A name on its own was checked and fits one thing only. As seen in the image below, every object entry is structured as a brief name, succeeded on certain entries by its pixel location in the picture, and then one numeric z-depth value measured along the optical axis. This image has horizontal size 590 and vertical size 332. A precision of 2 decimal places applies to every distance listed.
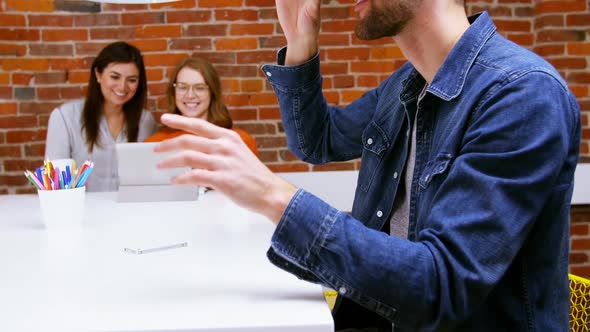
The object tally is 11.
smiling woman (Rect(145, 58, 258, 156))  3.42
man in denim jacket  0.89
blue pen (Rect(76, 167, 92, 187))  1.74
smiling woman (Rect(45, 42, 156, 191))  3.42
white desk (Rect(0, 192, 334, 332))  0.88
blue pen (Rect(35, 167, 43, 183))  1.69
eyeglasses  3.43
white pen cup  1.63
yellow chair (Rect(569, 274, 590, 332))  1.42
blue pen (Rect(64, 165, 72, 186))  1.71
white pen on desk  1.30
